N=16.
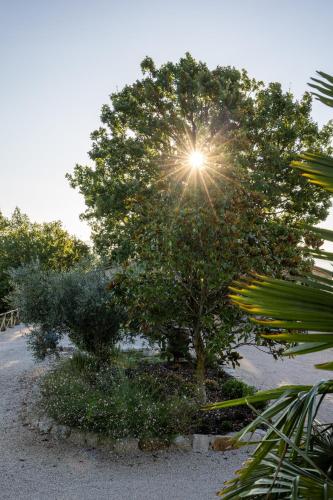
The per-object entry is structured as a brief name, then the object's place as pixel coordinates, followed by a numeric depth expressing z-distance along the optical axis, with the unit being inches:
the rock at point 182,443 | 279.9
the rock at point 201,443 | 280.2
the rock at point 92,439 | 285.0
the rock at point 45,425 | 307.3
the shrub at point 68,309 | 423.5
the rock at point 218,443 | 279.4
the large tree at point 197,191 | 312.5
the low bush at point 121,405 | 285.0
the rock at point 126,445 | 276.1
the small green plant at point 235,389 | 374.6
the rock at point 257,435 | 283.5
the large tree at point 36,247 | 1474.8
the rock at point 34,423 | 318.0
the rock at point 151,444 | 277.4
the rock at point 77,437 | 289.7
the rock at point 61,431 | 296.2
